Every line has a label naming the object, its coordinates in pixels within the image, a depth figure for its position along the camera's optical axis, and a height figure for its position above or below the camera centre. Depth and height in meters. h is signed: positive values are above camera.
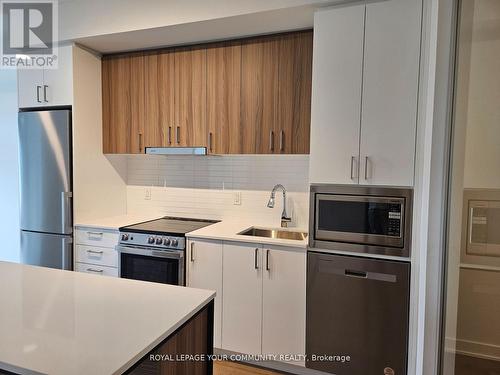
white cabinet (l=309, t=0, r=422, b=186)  2.04 +0.49
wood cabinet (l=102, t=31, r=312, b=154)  2.53 +0.58
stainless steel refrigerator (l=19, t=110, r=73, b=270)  2.87 -0.20
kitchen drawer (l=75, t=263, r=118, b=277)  2.84 -0.89
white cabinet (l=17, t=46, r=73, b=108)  2.87 +0.69
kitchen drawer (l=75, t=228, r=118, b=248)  2.83 -0.61
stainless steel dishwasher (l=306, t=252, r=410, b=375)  2.08 -0.91
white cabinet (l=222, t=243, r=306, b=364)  2.31 -0.91
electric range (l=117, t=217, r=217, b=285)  2.59 -0.68
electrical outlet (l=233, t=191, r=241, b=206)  3.10 -0.27
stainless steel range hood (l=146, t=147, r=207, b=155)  2.73 +0.14
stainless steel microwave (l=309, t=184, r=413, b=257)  2.07 -0.30
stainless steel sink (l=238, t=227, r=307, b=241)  2.78 -0.54
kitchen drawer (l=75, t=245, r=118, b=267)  2.84 -0.77
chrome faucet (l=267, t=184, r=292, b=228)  2.87 -0.31
